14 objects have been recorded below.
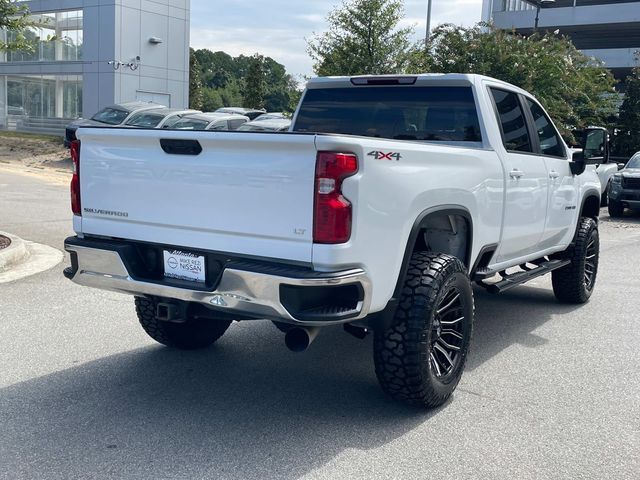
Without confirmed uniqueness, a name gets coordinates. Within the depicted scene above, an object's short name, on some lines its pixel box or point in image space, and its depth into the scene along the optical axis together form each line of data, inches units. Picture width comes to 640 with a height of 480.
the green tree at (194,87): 1934.1
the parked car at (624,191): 669.9
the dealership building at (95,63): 1355.8
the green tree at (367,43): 787.4
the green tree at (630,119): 1158.3
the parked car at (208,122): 812.6
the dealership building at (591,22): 2036.2
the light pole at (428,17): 1017.7
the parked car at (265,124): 717.7
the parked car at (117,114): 858.5
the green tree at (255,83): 2179.4
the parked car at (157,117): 835.4
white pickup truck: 148.2
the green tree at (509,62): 823.1
